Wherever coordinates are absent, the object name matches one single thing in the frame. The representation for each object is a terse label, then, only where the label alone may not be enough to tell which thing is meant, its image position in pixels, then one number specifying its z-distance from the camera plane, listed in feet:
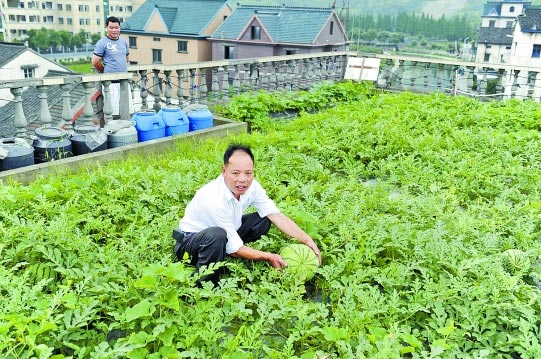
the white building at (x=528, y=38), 120.72
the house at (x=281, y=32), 111.34
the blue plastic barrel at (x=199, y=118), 26.66
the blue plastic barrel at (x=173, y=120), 25.22
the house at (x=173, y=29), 132.46
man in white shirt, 12.42
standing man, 26.32
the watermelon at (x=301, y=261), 13.07
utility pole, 86.69
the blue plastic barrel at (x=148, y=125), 24.02
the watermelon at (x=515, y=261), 13.34
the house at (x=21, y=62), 79.46
